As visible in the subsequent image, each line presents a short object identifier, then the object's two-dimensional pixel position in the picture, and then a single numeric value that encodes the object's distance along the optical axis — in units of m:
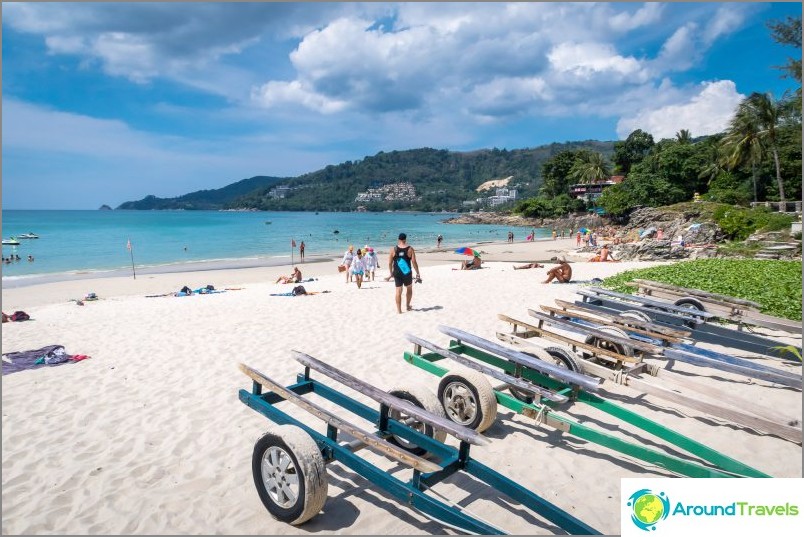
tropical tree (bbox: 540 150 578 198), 92.38
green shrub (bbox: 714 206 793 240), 26.58
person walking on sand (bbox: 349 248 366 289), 17.16
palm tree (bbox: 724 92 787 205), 38.59
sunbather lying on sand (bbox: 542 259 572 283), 16.41
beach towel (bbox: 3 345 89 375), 7.61
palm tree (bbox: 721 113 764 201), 40.38
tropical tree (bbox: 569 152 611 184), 80.31
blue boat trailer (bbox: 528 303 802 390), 5.64
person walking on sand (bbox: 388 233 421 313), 11.16
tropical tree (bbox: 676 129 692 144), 67.88
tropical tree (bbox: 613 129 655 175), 76.25
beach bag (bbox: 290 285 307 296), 15.09
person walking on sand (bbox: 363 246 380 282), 19.25
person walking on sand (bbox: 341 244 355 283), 19.02
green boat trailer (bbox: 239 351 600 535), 3.27
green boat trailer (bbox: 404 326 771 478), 3.83
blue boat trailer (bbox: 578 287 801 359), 7.63
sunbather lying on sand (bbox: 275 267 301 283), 20.11
